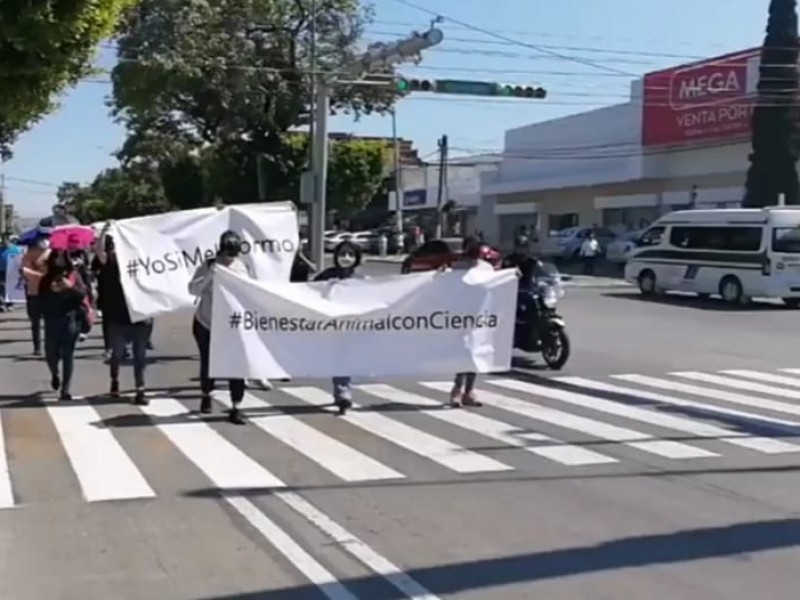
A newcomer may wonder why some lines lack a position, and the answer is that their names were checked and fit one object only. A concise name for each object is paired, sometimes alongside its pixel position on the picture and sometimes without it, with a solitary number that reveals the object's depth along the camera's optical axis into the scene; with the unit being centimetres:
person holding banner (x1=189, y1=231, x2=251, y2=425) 1254
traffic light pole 2747
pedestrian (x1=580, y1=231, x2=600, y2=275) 4953
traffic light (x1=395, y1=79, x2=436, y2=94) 2622
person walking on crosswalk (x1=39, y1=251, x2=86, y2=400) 1330
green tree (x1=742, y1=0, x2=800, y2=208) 4547
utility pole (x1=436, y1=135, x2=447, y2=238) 7138
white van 3030
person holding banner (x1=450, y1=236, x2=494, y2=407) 1348
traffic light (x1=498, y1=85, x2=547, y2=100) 2754
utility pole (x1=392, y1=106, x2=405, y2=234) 7312
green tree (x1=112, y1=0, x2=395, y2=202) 4772
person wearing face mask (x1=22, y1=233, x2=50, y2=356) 1537
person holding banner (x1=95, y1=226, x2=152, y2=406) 1324
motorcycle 1703
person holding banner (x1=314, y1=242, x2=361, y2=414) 1280
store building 4991
